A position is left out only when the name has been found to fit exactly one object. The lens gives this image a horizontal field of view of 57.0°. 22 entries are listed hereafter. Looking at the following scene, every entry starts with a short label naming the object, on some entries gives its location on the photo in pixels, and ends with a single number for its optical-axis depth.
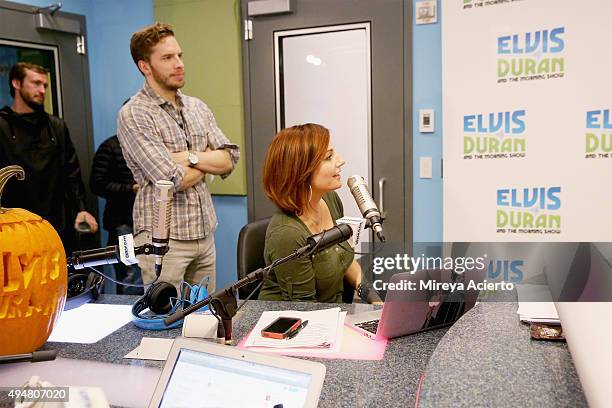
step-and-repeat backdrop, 2.64
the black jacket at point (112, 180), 3.31
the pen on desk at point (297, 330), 1.43
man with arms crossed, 2.49
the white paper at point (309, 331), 1.38
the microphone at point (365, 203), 1.30
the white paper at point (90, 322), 1.50
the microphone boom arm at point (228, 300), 1.19
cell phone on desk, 1.42
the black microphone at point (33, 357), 0.95
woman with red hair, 1.99
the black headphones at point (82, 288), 1.78
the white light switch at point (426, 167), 2.98
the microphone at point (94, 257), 1.33
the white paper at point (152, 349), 1.35
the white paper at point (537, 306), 1.28
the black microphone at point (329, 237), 1.18
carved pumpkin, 1.25
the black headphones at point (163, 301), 1.55
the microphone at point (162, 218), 1.34
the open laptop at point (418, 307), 1.32
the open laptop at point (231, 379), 0.90
